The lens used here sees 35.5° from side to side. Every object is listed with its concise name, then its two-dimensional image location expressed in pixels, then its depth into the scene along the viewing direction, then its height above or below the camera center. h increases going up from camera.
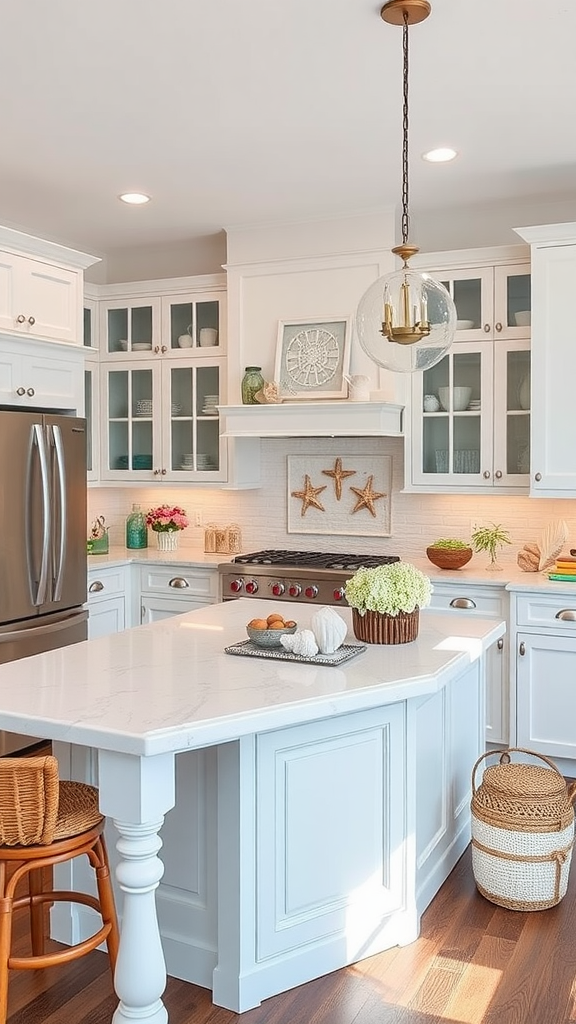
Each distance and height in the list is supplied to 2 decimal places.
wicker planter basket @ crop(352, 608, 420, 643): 2.96 -0.46
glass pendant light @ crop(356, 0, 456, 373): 2.55 +0.49
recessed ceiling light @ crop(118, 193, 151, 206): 4.59 +1.50
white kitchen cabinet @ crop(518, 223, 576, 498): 4.32 +0.62
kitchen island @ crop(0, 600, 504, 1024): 2.12 -0.84
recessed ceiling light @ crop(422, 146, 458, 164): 3.97 +1.49
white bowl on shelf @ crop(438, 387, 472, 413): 4.77 +0.48
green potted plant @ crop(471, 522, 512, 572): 4.75 -0.28
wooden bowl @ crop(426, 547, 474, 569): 4.66 -0.35
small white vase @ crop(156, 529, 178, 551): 5.61 -0.32
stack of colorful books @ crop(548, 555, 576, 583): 4.32 -0.39
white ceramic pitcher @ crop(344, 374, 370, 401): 4.78 +0.54
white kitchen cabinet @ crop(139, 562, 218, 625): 5.17 -0.59
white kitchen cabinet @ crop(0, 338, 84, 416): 4.24 +0.56
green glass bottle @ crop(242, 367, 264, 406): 5.08 +0.59
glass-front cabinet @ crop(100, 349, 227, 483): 5.46 +0.42
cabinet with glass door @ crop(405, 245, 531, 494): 4.62 +0.48
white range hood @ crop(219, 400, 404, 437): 4.72 +0.37
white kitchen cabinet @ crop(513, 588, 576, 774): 4.20 -0.86
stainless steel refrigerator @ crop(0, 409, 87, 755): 4.14 -0.22
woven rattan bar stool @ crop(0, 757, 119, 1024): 2.11 -0.85
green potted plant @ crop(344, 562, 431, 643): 2.88 -0.36
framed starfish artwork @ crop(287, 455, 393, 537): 5.28 -0.04
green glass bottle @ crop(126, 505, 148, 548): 5.74 -0.27
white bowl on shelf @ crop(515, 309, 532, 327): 4.57 +0.87
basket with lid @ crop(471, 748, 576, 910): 3.03 -1.20
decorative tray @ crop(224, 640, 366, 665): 2.69 -0.51
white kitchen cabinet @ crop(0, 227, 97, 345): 4.20 +0.99
